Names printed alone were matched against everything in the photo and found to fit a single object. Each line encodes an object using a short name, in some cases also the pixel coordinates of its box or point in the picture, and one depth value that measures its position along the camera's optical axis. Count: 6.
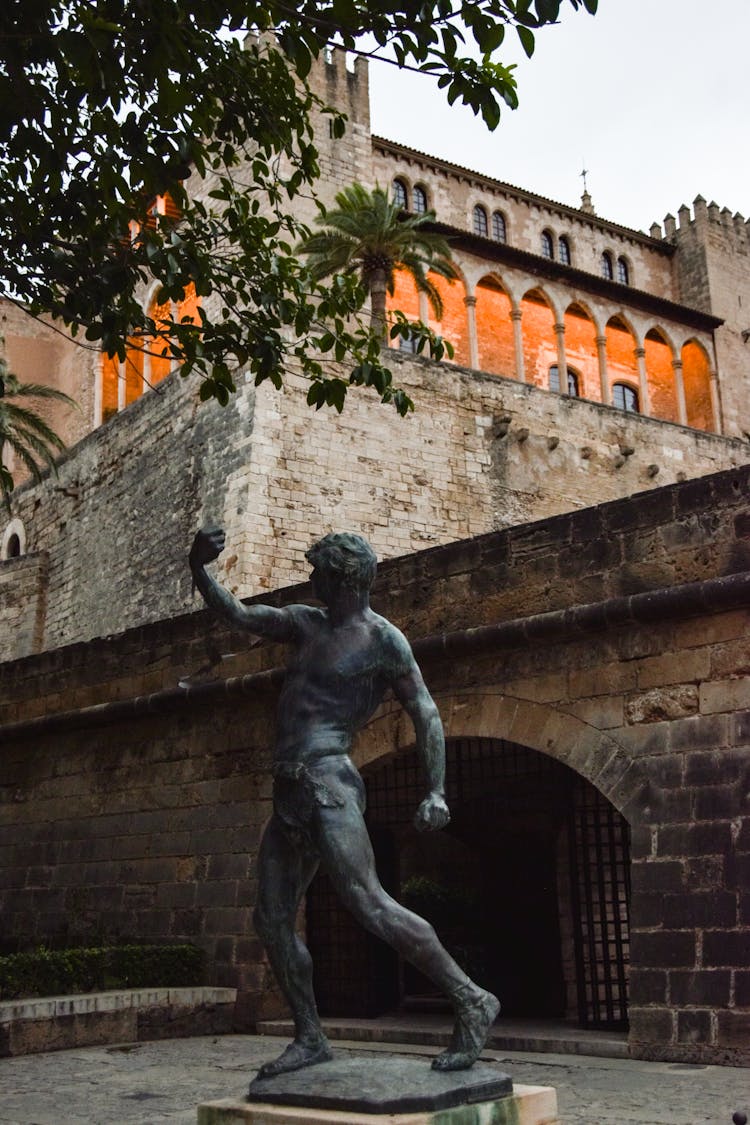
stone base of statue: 3.94
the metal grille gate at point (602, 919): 8.85
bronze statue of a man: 4.45
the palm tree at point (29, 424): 21.55
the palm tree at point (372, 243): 24.09
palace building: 7.59
